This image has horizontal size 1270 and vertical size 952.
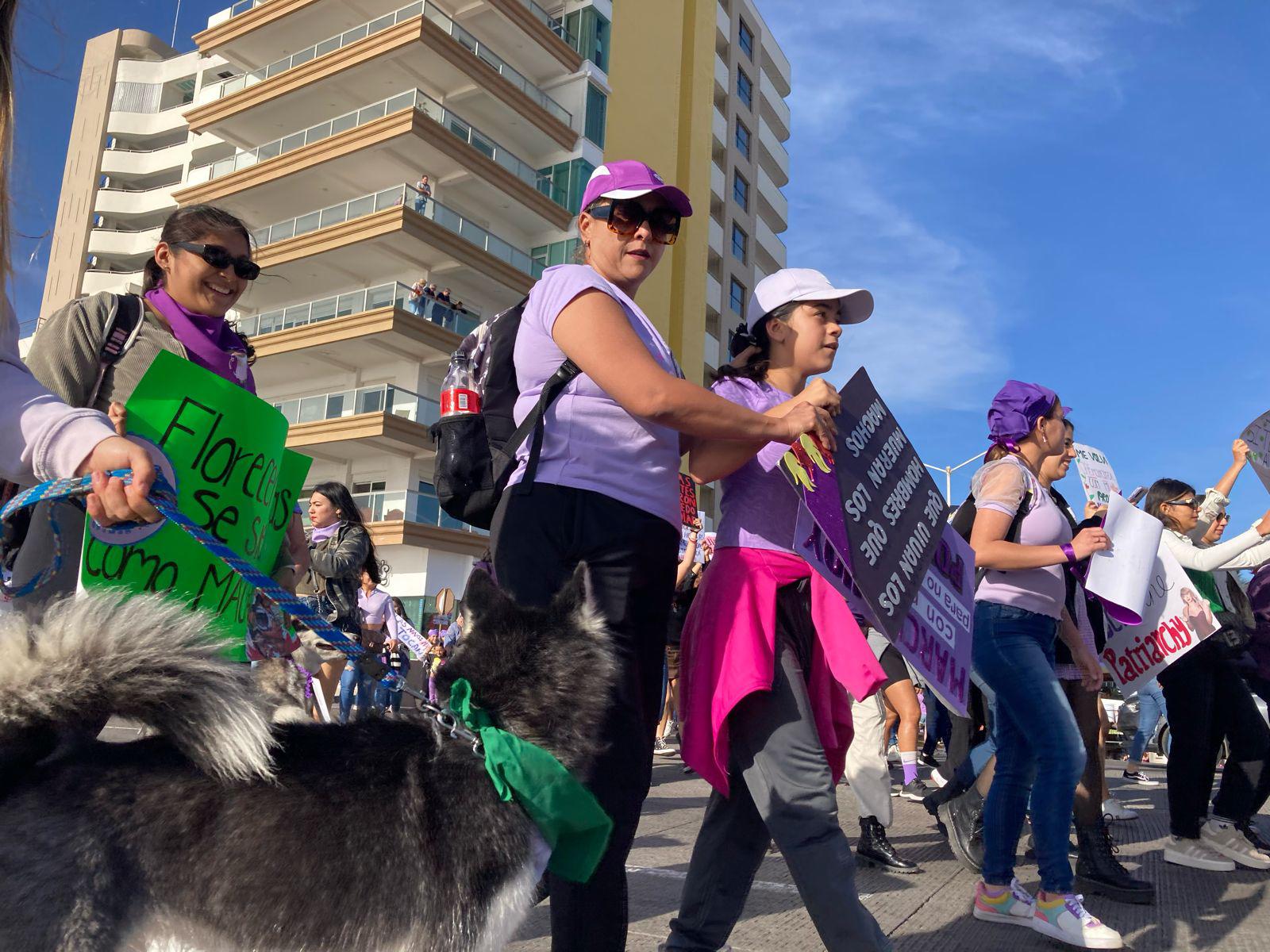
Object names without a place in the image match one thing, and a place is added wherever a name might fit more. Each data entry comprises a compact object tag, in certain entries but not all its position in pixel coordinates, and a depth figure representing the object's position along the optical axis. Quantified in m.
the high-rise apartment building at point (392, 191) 27.89
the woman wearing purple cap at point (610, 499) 2.27
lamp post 38.00
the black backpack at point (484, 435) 2.66
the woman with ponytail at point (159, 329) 2.47
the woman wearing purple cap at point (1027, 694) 3.94
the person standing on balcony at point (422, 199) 27.78
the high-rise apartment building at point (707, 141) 37.72
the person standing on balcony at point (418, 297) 27.95
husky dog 1.70
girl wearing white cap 2.59
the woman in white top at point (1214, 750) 5.68
